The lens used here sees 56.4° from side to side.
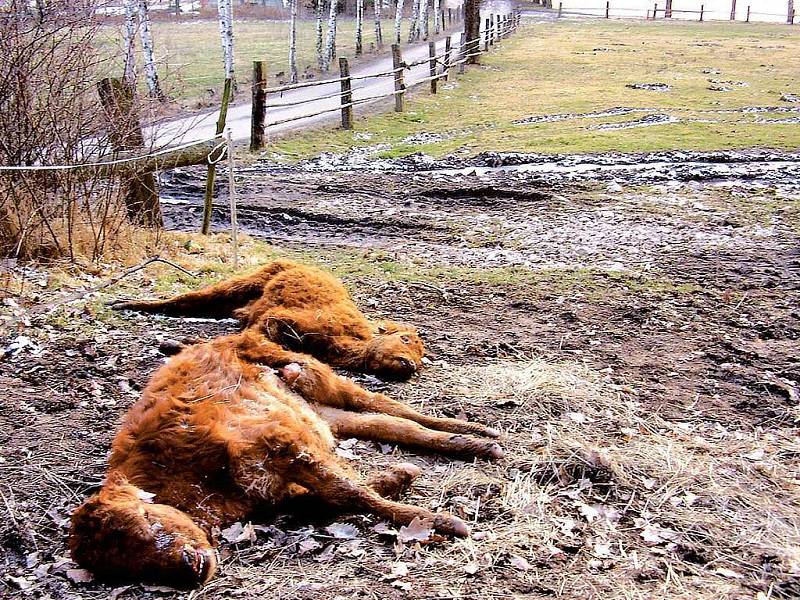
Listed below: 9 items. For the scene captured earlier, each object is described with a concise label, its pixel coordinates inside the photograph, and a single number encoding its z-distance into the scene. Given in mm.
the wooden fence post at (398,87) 19688
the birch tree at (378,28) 36625
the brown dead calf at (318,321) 4969
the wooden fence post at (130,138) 7691
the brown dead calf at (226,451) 2818
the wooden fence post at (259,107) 14453
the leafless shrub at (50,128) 6836
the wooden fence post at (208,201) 9094
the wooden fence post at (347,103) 17091
